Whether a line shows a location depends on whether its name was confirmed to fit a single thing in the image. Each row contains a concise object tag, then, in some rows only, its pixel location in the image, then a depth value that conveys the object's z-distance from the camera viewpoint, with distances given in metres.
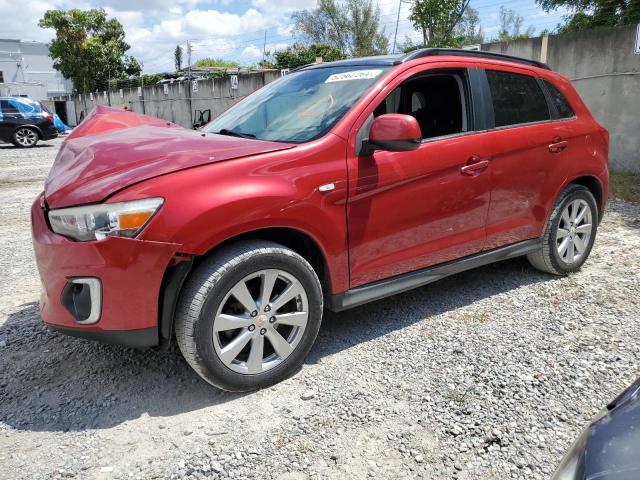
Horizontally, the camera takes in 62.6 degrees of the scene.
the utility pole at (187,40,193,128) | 21.98
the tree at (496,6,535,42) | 46.50
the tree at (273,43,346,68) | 35.02
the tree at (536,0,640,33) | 12.75
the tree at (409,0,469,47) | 19.70
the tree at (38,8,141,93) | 35.34
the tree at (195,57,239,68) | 60.12
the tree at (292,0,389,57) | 45.34
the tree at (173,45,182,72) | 62.74
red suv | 2.44
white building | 47.94
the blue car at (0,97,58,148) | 16.92
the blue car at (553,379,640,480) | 1.25
